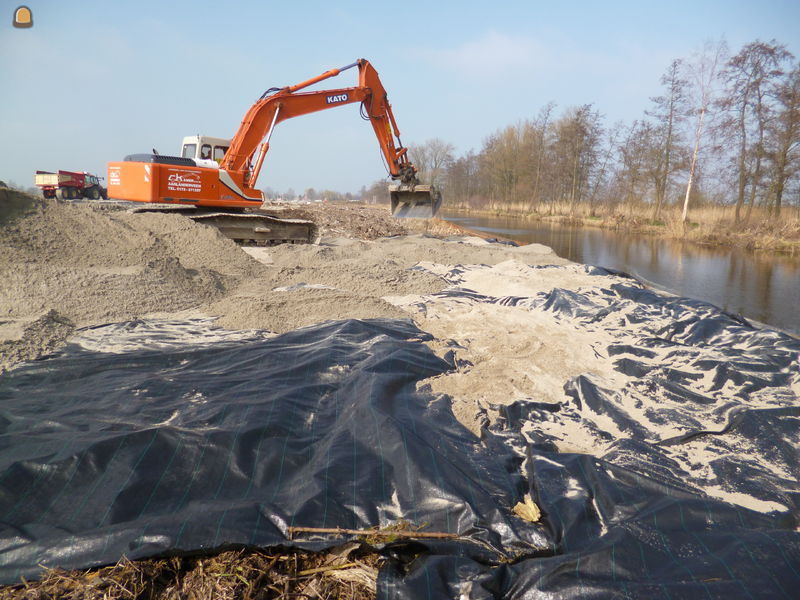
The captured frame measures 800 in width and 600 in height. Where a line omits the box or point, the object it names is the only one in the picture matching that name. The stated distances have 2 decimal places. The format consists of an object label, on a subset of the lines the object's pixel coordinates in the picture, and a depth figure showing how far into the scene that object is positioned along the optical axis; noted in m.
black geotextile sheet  1.68
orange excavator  9.49
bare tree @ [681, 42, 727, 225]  20.39
